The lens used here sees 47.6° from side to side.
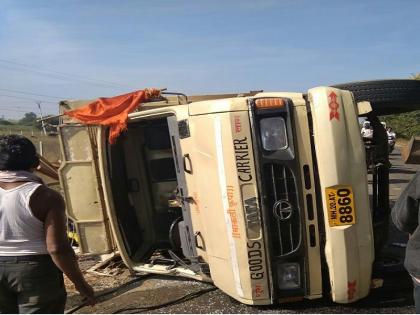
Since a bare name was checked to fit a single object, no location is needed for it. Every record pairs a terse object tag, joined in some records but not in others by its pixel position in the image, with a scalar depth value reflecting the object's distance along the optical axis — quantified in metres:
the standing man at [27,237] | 2.61
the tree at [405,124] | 30.22
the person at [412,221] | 2.38
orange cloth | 5.13
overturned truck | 3.80
